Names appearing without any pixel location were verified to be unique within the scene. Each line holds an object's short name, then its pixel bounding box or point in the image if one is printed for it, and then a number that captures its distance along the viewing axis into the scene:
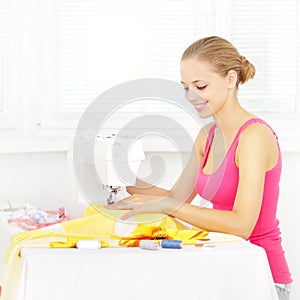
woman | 2.84
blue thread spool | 2.68
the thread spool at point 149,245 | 2.66
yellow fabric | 2.68
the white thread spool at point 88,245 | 2.65
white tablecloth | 2.58
